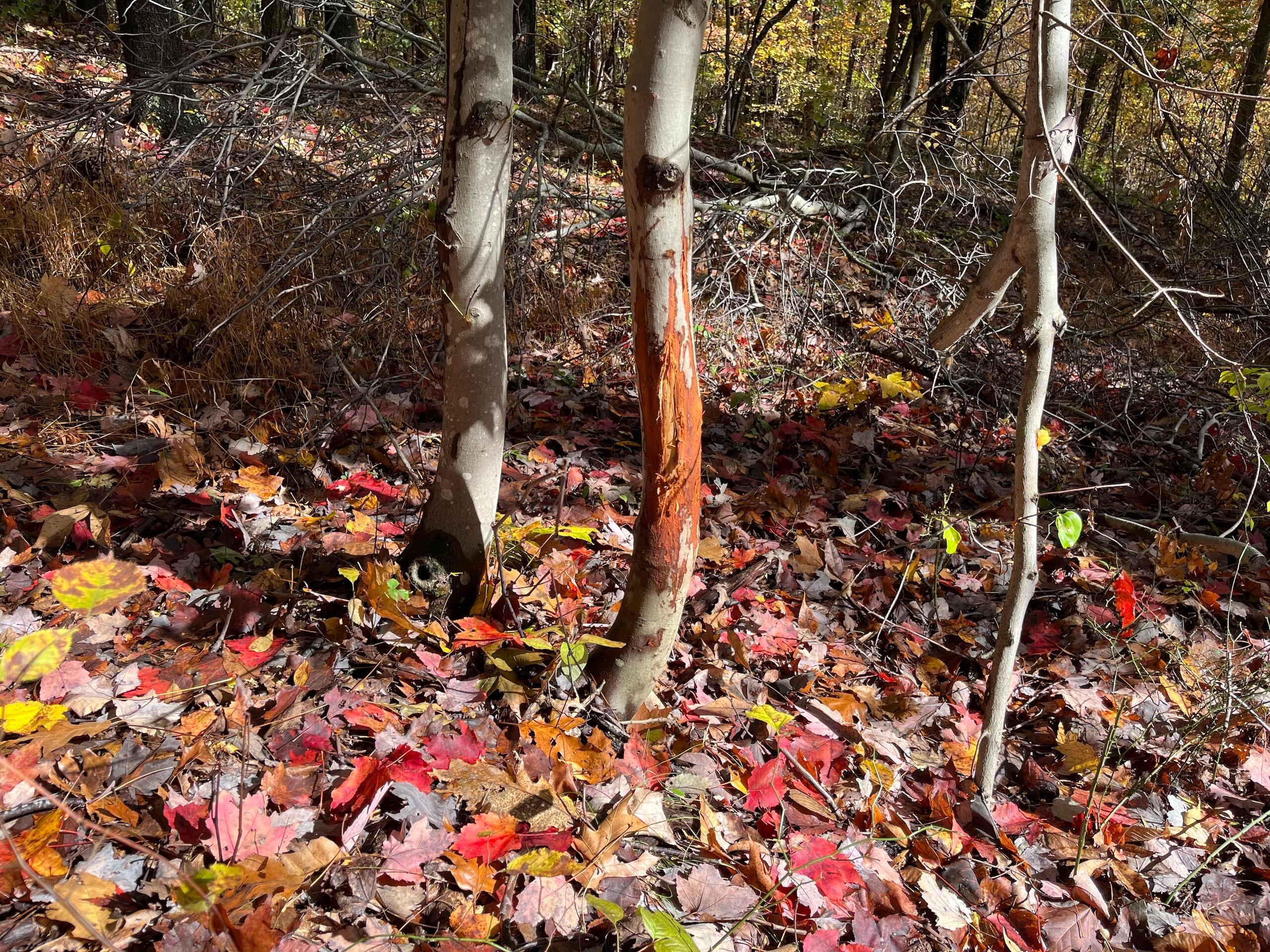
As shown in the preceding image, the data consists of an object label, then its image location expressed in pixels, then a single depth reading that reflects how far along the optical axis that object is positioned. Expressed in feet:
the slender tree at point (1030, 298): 6.41
